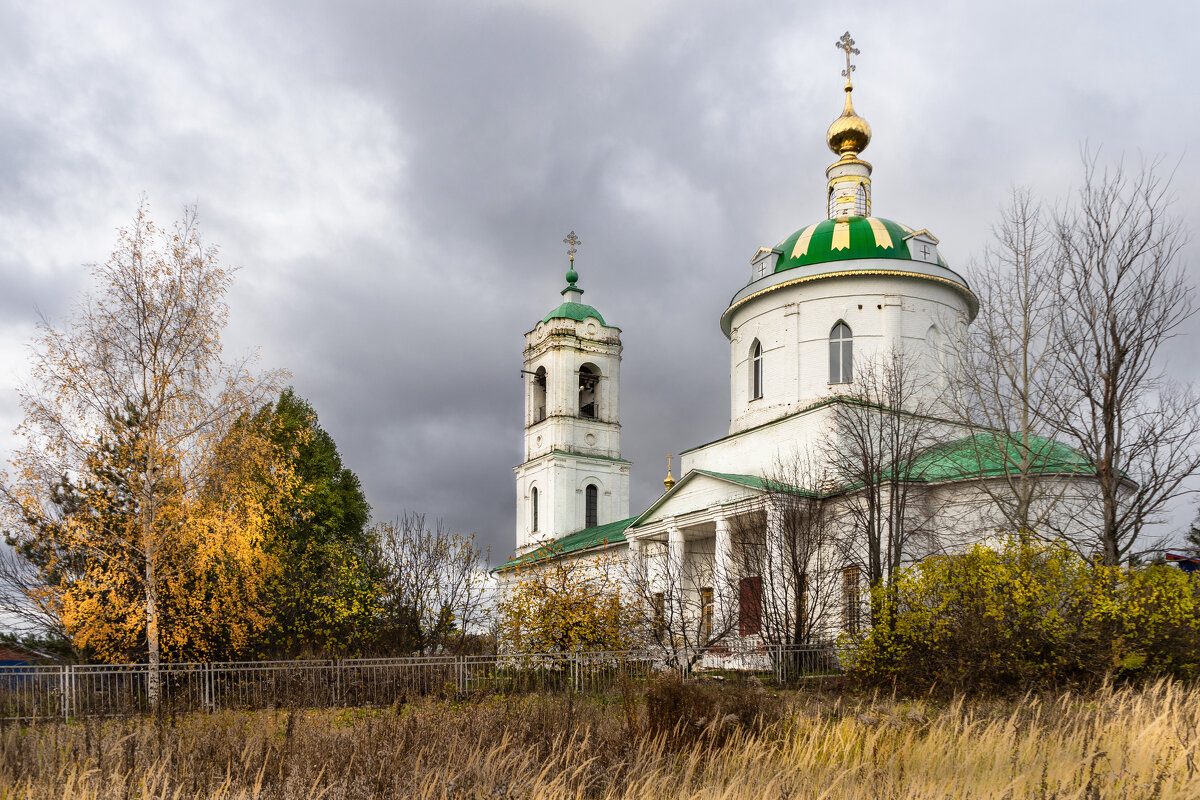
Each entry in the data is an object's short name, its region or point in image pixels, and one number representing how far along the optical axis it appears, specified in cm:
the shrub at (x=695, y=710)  838
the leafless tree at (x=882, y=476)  2298
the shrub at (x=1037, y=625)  1354
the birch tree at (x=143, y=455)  1866
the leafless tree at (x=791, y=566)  2361
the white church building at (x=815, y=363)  2747
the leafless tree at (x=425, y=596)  2378
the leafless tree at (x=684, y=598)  2338
